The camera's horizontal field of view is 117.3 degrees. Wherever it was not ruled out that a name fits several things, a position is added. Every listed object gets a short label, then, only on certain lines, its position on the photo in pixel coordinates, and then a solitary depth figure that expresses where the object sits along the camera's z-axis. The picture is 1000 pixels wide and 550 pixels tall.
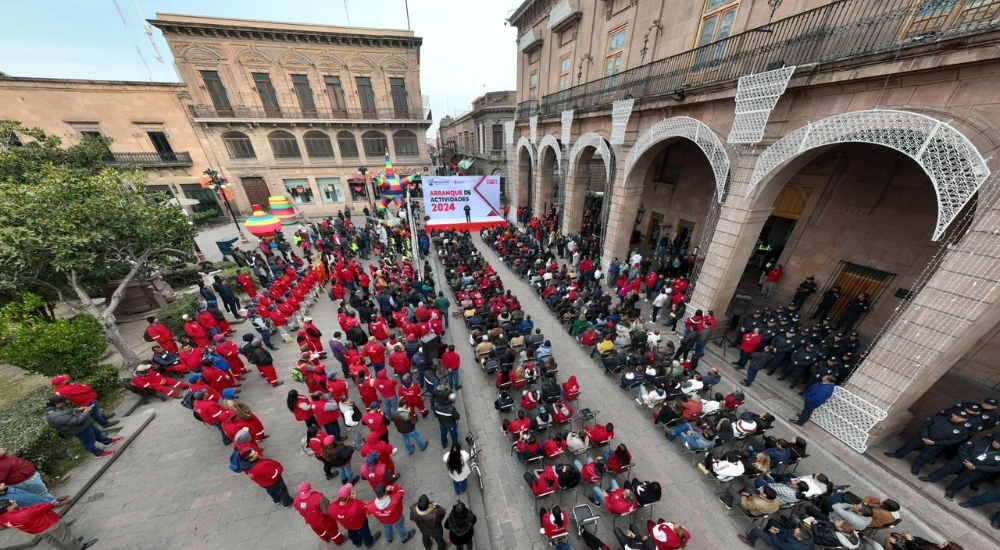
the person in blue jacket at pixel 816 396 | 7.11
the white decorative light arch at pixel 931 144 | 5.43
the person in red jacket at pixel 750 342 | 8.93
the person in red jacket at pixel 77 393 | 6.73
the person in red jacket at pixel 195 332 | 9.23
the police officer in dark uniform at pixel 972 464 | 5.33
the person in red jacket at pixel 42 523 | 4.64
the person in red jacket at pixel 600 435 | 6.61
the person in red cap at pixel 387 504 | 4.90
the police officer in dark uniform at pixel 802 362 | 8.33
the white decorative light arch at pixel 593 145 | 14.79
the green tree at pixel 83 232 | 7.37
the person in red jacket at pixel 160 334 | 8.85
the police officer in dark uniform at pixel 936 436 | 5.88
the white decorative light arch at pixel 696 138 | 9.45
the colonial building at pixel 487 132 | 33.38
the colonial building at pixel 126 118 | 21.27
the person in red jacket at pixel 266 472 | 5.14
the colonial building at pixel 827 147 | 5.54
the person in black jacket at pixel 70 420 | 6.18
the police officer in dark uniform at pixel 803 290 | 11.52
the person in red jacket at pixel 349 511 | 4.71
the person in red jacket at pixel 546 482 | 5.74
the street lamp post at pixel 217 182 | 19.54
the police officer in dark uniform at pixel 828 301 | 11.02
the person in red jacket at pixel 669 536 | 4.71
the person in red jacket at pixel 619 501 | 5.29
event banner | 15.62
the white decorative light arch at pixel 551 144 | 18.41
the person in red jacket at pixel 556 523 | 5.05
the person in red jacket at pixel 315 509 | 4.70
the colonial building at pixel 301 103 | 23.23
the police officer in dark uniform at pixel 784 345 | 8.73
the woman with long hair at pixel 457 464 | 5.53
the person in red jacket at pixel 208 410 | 6.43
